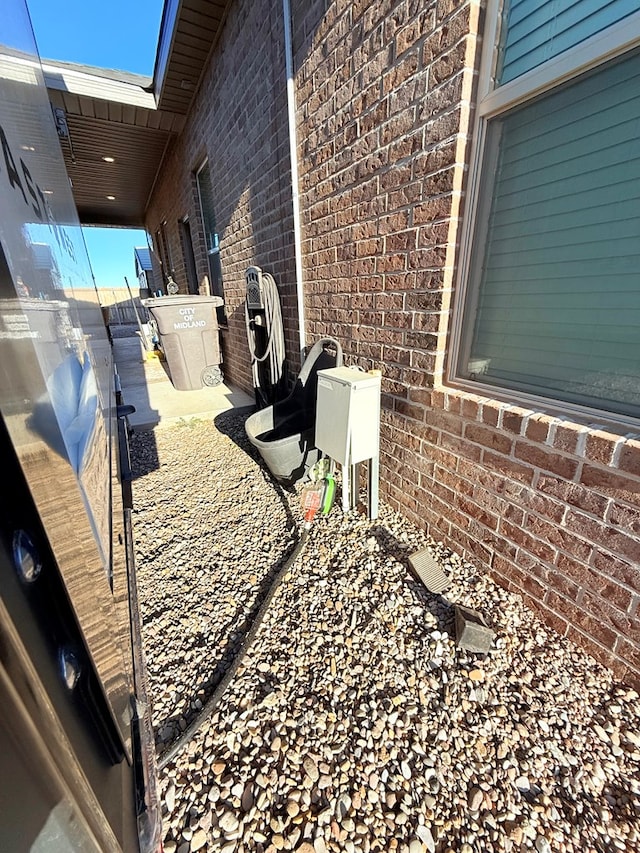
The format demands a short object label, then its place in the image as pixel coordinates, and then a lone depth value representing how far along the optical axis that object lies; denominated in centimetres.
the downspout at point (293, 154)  238
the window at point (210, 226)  493
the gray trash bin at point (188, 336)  448
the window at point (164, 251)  817
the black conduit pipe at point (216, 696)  109
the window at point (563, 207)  114
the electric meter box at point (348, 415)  183
